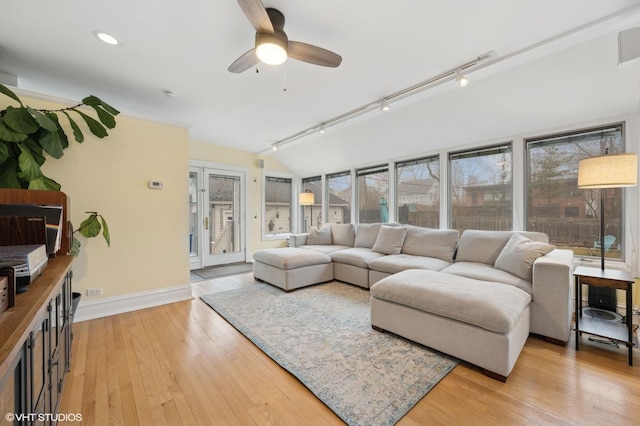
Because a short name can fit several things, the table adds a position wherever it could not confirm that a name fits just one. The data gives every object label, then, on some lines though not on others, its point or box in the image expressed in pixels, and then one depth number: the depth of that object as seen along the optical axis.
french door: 5.13
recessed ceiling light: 2.07
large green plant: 2.08
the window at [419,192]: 4.39
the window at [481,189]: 3.66
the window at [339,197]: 5.87
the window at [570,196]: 2.93
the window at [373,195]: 5.13
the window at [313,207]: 6.54
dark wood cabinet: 0.68
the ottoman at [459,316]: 1.77
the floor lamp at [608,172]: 2.06
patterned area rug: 1.58
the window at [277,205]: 6.37
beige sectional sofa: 1.84
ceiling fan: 1.57
